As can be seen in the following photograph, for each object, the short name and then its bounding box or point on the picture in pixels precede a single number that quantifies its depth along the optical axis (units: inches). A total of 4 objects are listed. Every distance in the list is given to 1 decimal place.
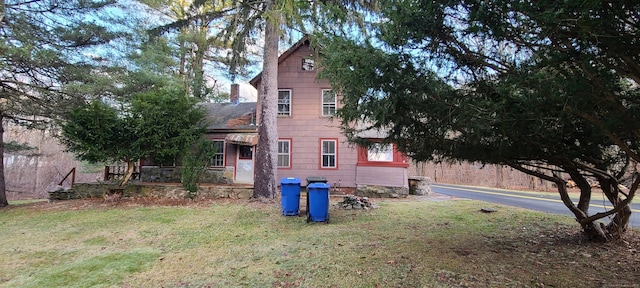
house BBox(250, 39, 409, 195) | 505.4
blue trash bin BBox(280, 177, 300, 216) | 317.7
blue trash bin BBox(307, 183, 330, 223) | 283.0
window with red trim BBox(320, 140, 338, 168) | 511.5
